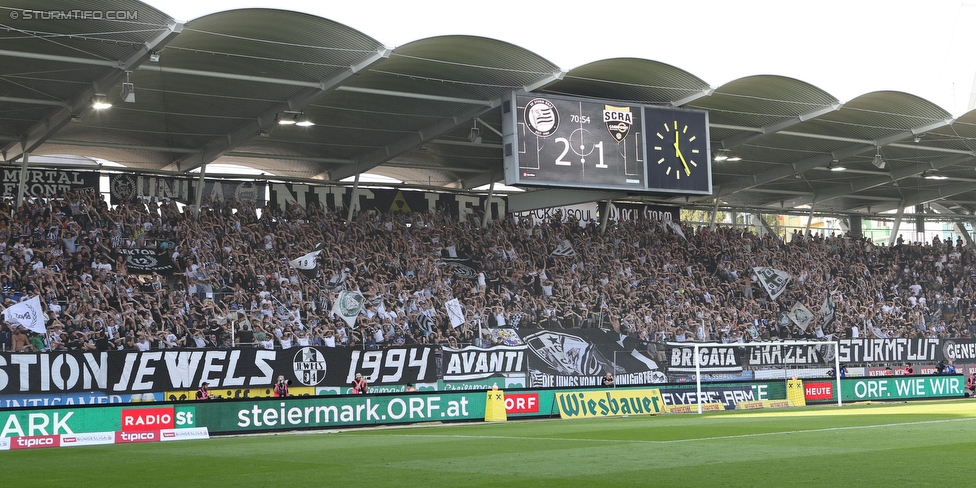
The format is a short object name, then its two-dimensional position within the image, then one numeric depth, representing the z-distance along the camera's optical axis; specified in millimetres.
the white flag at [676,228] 43962
